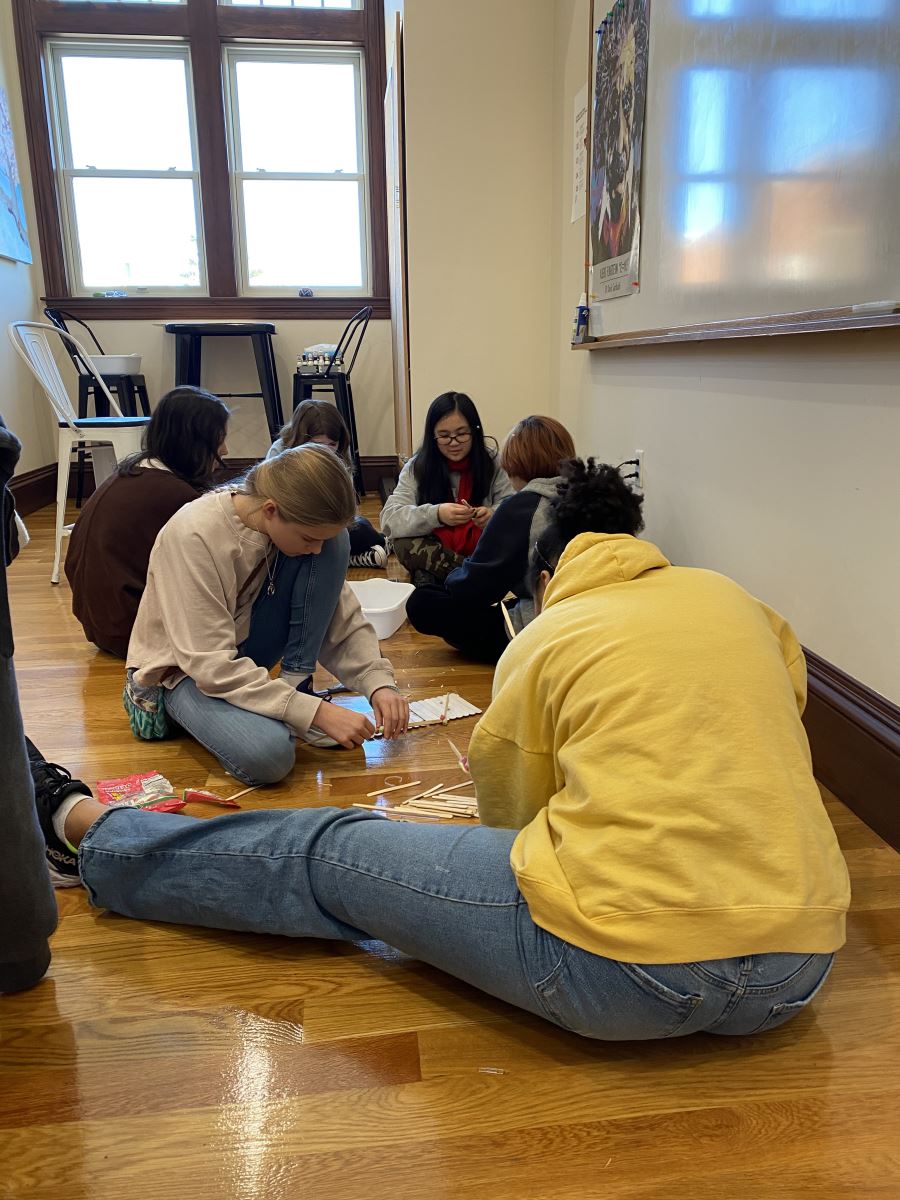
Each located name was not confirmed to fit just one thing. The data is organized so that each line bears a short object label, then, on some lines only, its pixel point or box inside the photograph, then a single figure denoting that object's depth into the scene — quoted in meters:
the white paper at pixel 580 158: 2.76
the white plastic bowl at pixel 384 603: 2.38
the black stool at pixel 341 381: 4.60
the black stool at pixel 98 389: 4.46
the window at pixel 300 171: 4.75
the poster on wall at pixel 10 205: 4.21
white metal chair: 3.19
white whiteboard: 1.29
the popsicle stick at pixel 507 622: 1.92
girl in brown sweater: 2.08
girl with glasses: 2.58
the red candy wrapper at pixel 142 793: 1.46
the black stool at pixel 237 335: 4.57
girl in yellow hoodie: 0.81
